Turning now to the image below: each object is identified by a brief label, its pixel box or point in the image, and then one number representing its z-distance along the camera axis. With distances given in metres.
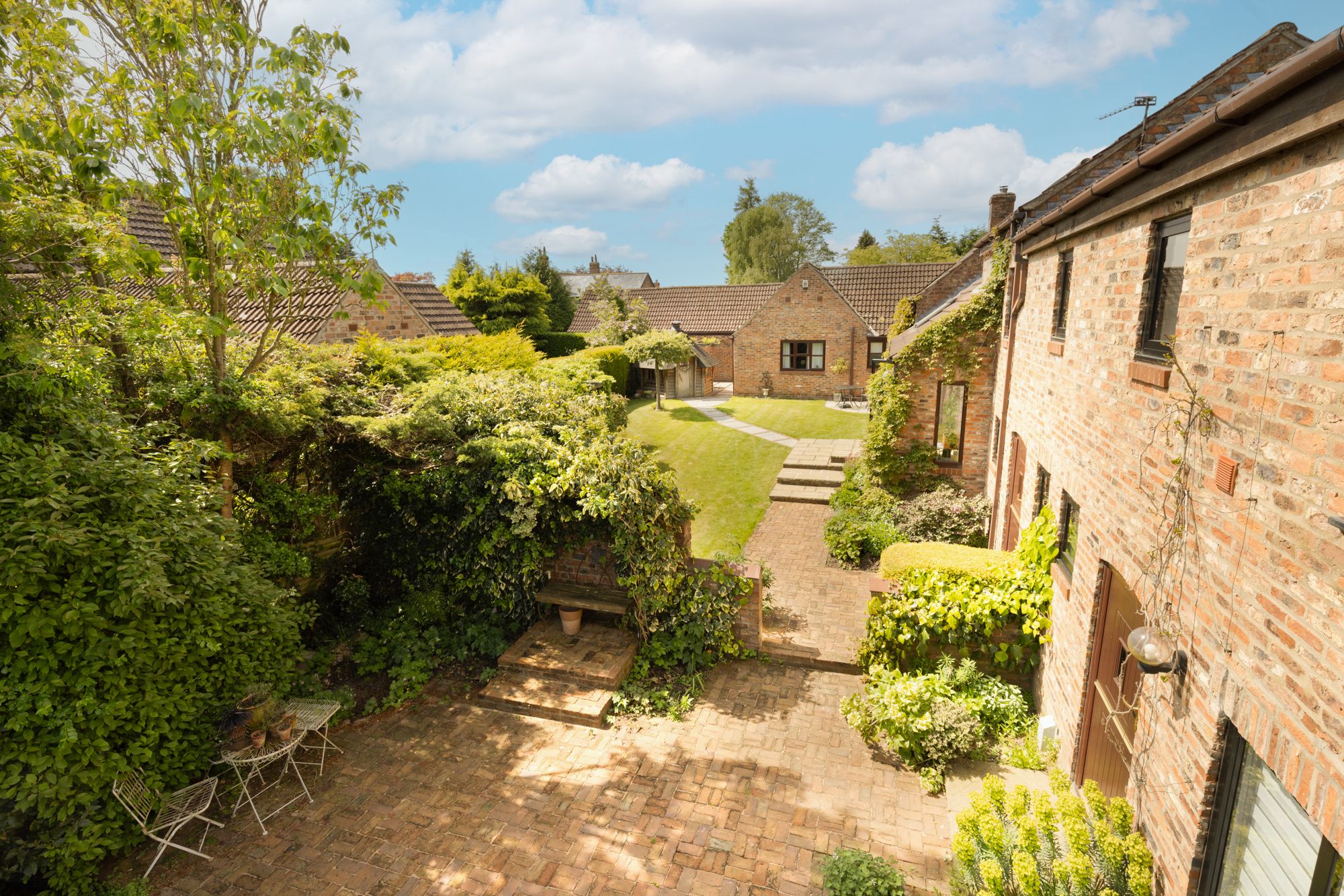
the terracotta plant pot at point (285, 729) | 6.11
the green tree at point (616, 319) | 29.61
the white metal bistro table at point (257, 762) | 5.77
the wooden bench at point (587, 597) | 8.54
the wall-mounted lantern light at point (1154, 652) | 3.65
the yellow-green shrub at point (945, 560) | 7.71
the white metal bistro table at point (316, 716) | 6.41
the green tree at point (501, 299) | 31.22
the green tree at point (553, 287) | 38.88
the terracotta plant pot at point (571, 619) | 8.69
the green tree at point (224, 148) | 6.01
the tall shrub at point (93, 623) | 4.40
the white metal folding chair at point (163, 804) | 5.04
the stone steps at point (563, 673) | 7.53
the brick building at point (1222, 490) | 2.61
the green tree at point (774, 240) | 56.59
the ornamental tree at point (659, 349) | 25.81
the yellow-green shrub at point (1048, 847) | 3.97
